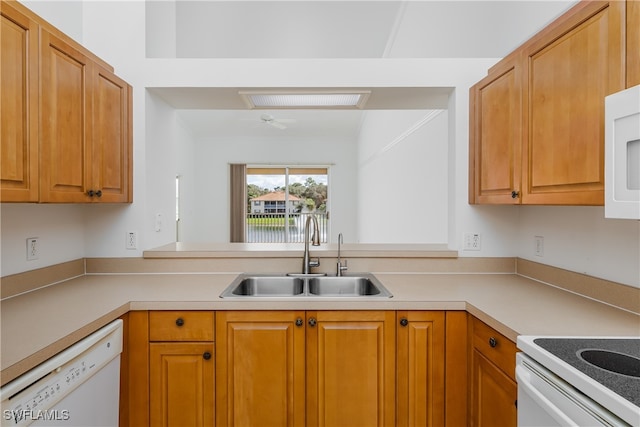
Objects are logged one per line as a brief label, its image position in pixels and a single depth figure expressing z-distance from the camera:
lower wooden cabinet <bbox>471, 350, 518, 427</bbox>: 1.20
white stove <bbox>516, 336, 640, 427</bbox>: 0.73
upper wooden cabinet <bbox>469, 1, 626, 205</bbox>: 1.11
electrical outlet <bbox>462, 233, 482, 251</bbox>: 2.09
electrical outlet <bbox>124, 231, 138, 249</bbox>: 2.06
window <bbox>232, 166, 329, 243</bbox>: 7.36
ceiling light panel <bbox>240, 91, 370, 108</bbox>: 2.08
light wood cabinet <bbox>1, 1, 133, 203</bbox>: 1.20
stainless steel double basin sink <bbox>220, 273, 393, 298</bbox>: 2.00
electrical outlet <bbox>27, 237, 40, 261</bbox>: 1.63
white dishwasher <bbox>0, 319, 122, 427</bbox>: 0.93
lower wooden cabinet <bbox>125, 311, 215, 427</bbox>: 1.49
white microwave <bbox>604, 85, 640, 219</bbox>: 0.84
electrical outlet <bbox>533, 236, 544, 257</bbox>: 1.86
